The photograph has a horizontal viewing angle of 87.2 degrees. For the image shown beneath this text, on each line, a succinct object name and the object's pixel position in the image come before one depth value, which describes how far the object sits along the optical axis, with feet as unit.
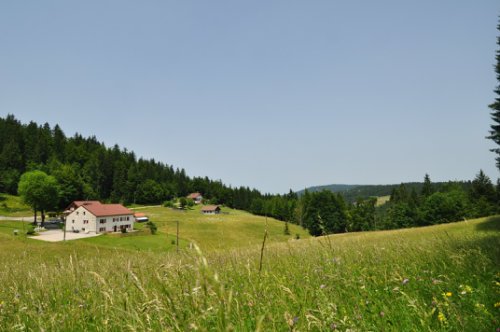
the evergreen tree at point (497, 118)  73.41
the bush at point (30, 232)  181.53
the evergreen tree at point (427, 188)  365.90
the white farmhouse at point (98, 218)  245.04
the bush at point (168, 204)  446.81
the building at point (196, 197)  551.51
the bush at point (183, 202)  457.27
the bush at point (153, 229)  231.28
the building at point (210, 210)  449.89
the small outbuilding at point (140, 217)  304.93
